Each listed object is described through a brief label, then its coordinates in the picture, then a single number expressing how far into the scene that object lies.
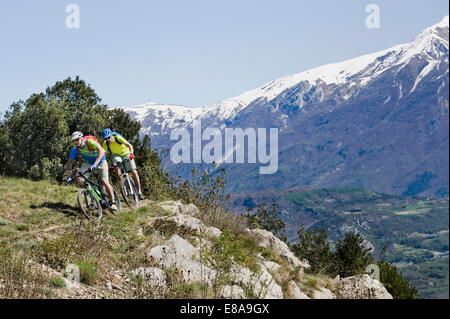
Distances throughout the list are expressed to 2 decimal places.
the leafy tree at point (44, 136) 28.20
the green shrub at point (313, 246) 26.91
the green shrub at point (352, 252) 27.69
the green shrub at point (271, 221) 30.45
